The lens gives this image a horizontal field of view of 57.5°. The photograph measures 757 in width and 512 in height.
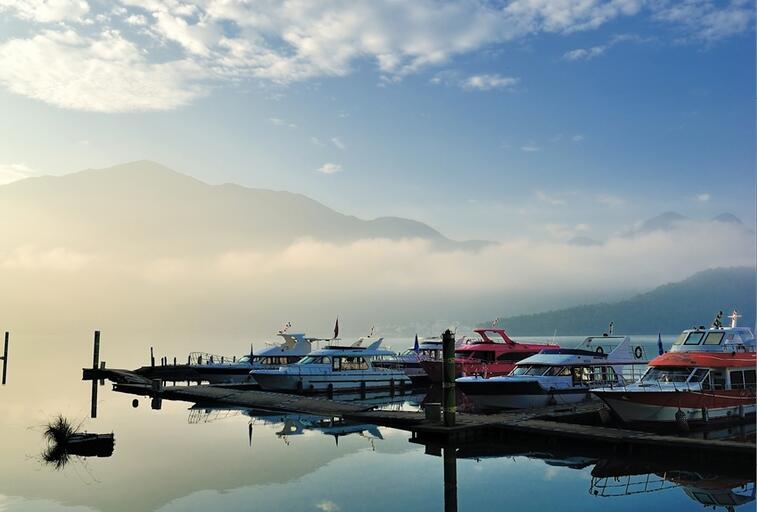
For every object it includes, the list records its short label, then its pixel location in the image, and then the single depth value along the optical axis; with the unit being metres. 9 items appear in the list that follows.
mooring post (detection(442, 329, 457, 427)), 25.33
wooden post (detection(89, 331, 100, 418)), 40.38
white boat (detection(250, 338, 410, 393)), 43.56
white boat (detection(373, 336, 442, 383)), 54.88
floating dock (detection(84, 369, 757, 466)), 21.86
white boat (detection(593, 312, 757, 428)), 27.02
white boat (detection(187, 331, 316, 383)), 52.56
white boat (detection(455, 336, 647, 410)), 34.34
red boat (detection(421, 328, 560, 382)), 51.16
